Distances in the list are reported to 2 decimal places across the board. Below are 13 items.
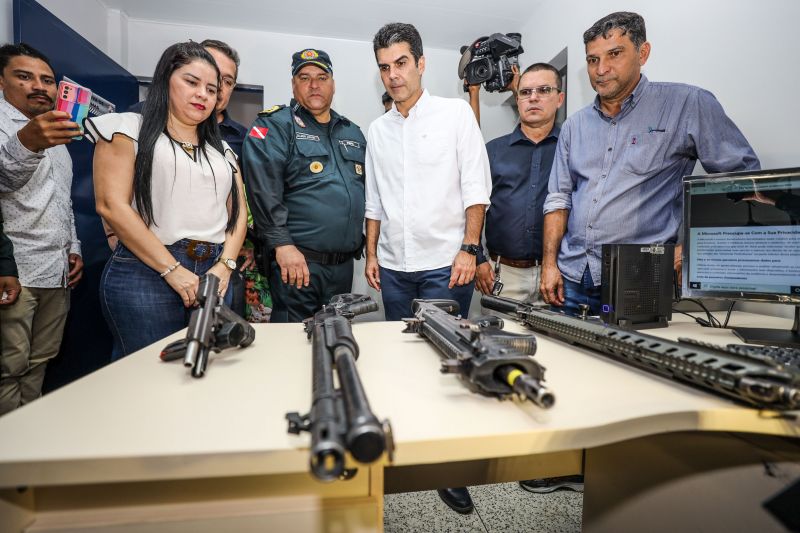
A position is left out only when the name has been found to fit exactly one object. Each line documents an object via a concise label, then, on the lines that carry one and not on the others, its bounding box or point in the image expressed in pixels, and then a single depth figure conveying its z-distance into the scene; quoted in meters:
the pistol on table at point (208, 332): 0.84
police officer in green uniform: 2.02
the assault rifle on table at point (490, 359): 0.66
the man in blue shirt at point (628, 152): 1.63
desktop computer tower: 1.34
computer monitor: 1.16
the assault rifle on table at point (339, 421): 0.49
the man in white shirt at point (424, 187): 1.94
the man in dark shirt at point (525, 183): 2.43
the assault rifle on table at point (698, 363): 0.67
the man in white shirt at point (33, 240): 1.97
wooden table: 0.56
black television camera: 2.91
